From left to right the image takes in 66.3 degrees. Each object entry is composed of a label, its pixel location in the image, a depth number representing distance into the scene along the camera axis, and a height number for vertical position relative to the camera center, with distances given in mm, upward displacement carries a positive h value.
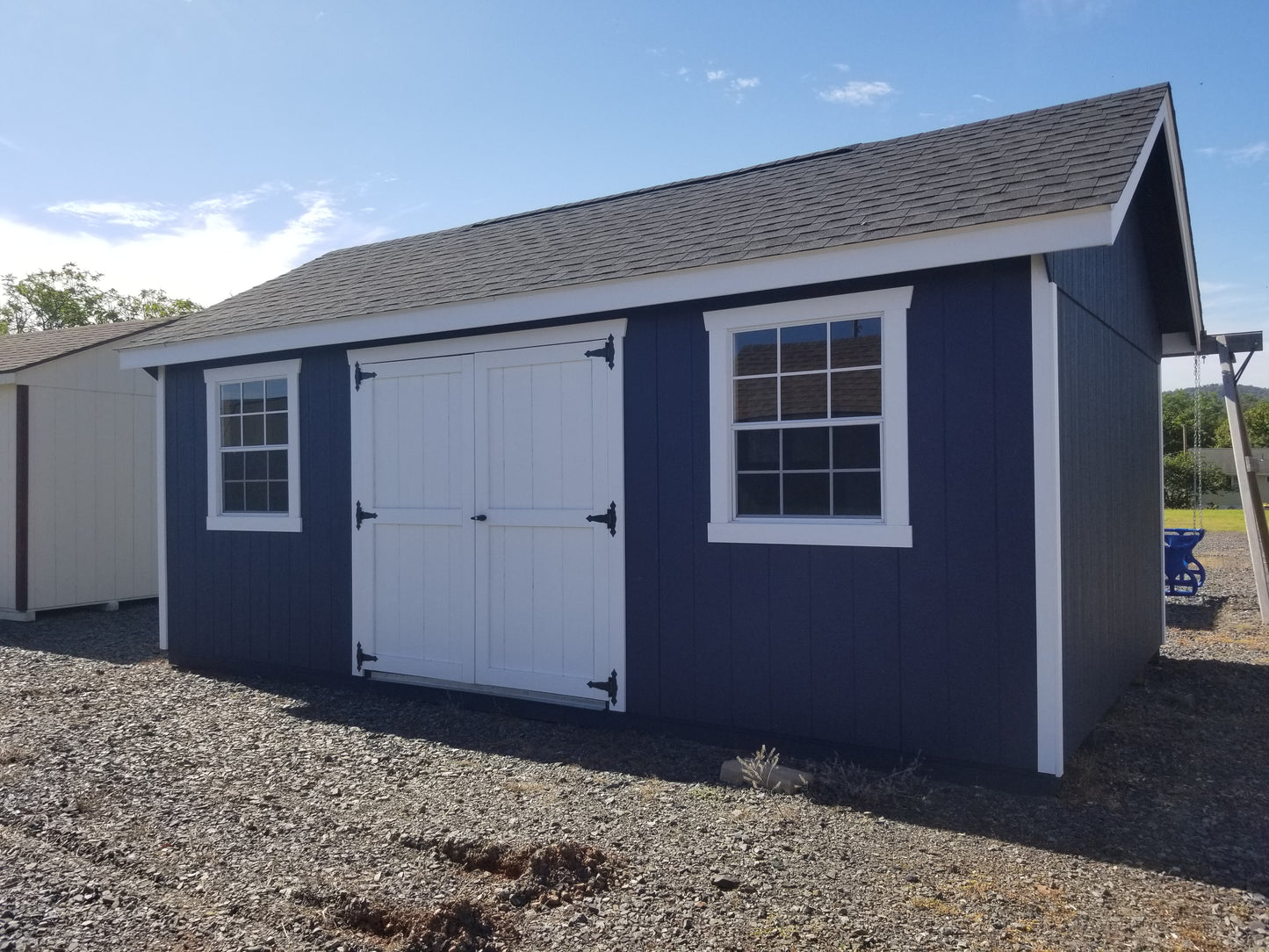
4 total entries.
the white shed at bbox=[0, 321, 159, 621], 10500 +105
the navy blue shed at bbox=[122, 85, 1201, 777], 4695 +181
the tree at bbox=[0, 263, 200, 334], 40406 +7913
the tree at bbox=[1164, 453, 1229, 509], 32312 -75
